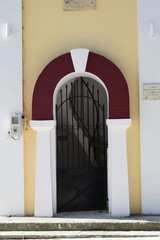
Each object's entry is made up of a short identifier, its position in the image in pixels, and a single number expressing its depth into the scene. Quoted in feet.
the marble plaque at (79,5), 21.24
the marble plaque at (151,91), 21.08
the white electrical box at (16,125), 20.65
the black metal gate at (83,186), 22.62
